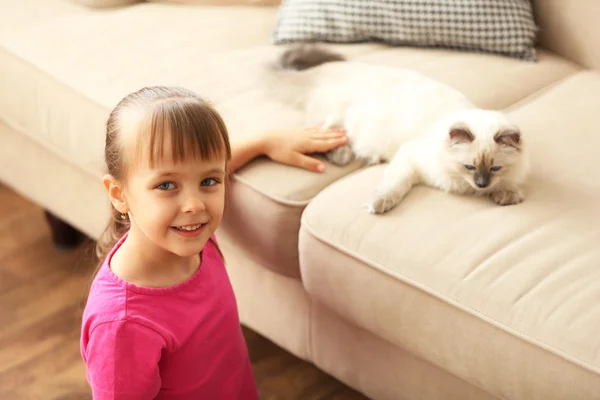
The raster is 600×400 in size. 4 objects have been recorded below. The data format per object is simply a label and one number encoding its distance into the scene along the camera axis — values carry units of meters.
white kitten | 1.56
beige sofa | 1.42
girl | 1.40
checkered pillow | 1.93
